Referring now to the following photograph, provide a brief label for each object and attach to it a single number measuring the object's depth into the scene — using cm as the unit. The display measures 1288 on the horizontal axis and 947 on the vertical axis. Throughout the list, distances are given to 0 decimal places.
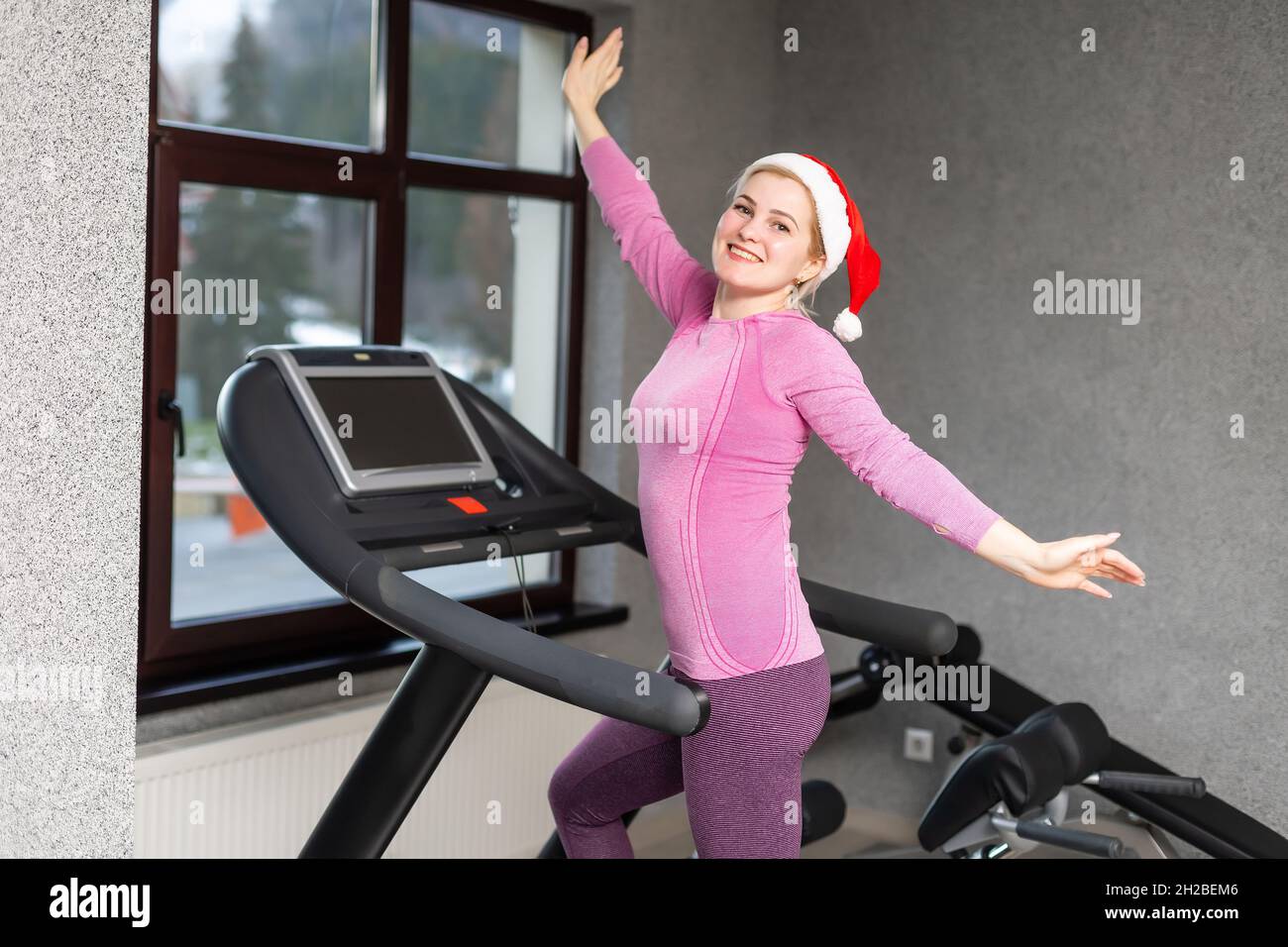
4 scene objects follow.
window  270
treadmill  161
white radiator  254
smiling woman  171
